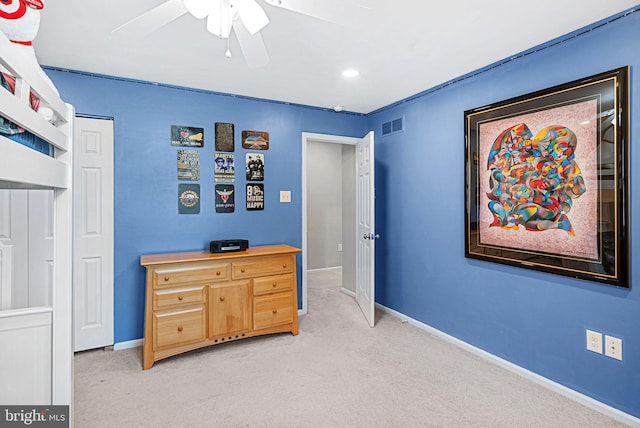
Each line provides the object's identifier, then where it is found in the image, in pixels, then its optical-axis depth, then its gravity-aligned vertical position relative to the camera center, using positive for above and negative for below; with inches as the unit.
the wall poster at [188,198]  123.6 +6.5
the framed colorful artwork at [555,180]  76.7 +8.8
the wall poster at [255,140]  135.0 +30.5
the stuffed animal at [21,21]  42.7 +25.3
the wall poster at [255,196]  136.3 +7.8
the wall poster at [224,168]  129.6 +18.5
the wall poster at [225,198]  130.0 +6.8
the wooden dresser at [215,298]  102.9 -27.3
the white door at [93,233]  111.6 -5.5
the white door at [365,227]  133.9 -5.3
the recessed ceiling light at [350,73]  108.7 +46.2
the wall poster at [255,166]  135.8 +19.9
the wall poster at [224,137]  129.7 +30.5
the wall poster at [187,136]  122.3 +29.3
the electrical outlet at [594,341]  80.8 -31.0
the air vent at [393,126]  141.9 +38.1
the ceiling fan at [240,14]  55.4 +34.8
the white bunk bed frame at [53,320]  52.7 -17.9
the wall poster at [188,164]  123.4 +18.9
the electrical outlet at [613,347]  77.5 -31.1
